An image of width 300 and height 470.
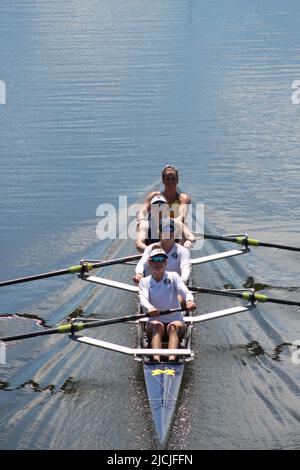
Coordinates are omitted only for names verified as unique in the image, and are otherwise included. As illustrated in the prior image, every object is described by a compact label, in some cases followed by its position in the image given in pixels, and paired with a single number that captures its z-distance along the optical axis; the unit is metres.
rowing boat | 12.46
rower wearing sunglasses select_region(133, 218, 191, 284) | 15.83
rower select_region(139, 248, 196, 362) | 13.98
